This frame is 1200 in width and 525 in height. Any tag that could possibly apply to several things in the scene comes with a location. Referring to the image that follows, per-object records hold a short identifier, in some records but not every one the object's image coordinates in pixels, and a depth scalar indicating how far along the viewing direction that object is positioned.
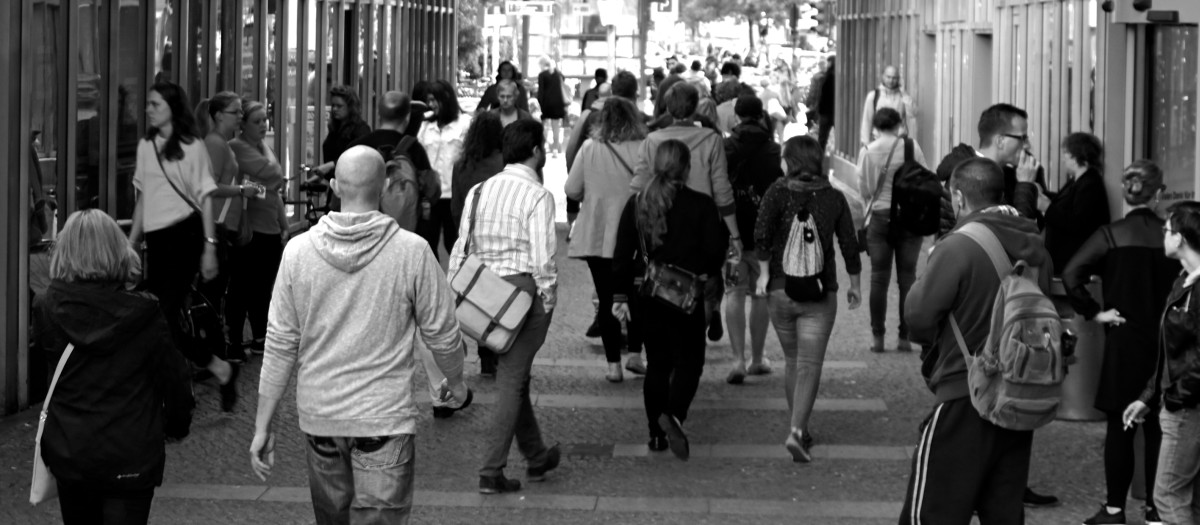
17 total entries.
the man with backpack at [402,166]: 20.08
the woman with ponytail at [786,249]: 17.62
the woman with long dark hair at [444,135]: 24.28
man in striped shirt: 15.67
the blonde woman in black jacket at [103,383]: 11.35
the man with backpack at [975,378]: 11.27
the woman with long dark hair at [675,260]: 17.39
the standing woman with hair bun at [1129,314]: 14.95
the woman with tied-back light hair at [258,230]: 22.78
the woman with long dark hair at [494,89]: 34.44
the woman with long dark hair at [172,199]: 19.58
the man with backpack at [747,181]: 22.30
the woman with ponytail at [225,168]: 21.30
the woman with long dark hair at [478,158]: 20.16
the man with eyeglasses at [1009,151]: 17.50
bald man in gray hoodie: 11.12
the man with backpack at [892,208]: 23.59
